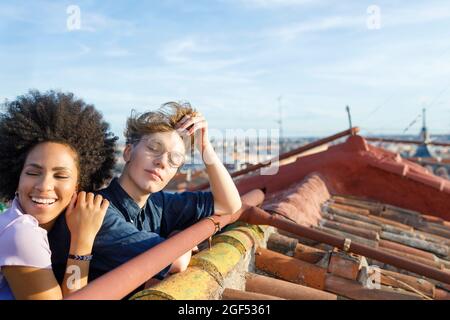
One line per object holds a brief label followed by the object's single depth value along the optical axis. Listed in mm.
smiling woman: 1602
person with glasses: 2359
